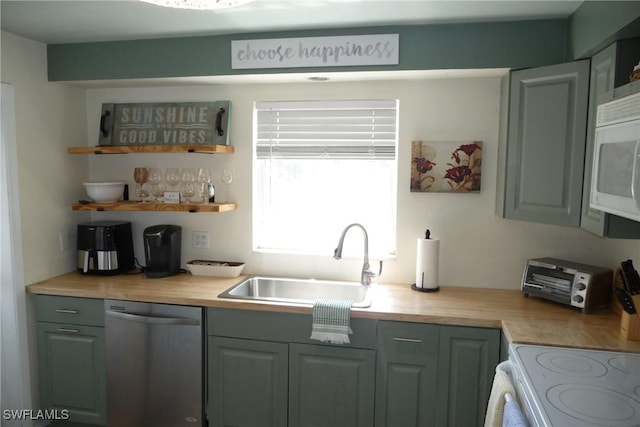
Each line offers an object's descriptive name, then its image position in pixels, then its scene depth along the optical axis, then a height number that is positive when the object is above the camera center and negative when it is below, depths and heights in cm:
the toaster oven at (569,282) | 217 -50
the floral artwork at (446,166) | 261 +7
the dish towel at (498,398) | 162 -79
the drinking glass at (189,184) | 283 -7
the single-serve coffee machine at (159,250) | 281 -48
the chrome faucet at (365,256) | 262 -46
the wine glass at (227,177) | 288 -2
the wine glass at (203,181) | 283 -5
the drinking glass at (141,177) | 296 -3
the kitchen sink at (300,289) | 269 -68
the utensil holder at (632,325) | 185 -58
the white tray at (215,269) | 282 -59
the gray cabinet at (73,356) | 255 -105
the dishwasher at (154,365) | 240 -103
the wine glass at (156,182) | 292 -6
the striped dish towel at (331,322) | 219 -70
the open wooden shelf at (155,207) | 269 -21
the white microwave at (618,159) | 136 +8
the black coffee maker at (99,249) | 283 -48
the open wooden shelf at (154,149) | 267 +14
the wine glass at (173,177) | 284 -3
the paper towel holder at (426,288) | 257 -62
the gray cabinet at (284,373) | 225 -100
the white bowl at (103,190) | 284 -12
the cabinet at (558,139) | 176 +19
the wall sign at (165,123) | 284 +31
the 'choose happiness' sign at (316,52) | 233 +65
